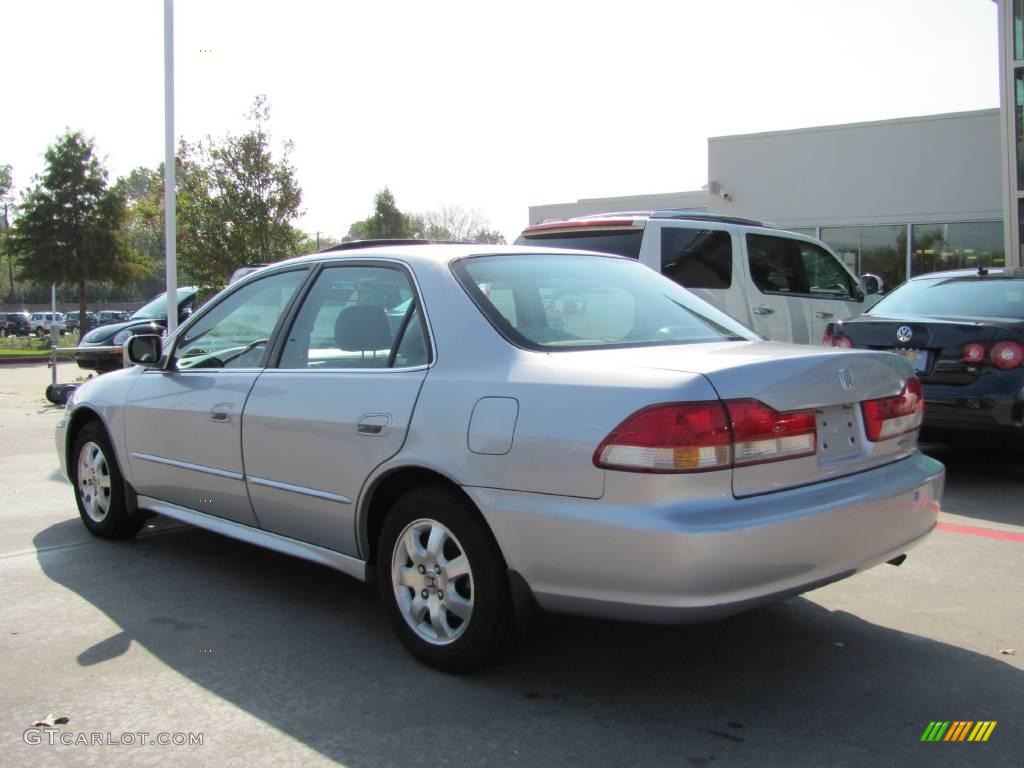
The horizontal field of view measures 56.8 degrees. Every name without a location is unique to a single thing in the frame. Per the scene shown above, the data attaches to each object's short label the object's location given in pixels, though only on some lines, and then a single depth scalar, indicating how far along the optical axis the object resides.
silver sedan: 2.96
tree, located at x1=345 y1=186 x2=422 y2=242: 72.62
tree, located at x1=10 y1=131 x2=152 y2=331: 32.38
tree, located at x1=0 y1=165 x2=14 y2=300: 86.44
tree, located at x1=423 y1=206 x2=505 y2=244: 77.41
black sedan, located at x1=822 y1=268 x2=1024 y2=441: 6.50
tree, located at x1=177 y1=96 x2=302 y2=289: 20.36
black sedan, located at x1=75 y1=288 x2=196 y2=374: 13.13
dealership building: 18.30
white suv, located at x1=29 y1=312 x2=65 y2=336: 53.31
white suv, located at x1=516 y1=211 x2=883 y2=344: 8.09
